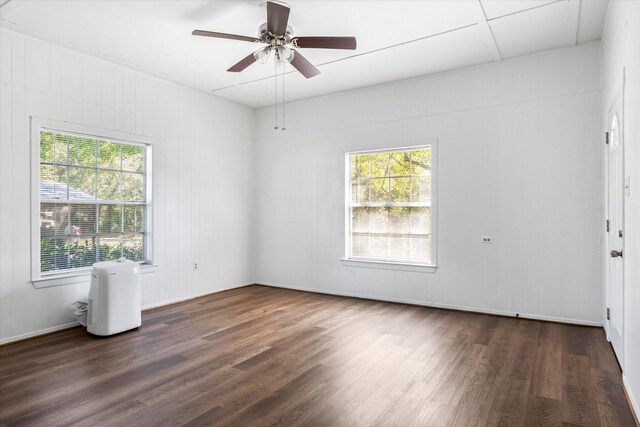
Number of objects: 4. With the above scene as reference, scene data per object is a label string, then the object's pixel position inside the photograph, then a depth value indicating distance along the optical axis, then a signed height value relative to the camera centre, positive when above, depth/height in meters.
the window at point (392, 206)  5.17 +0.12
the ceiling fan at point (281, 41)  3.09 +1.53
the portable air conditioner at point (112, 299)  3.87 -0.88
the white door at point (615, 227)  2.94 -0.10
